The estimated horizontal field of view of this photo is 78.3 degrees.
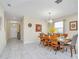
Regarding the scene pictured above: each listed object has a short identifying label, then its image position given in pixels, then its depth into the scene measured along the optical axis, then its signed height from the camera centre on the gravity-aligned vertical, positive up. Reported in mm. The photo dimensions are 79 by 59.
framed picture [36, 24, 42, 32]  4717 +160
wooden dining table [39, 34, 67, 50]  2637 -697
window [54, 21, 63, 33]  4305 +260
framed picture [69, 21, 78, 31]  3411 +269
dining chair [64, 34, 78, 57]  2187 -649
